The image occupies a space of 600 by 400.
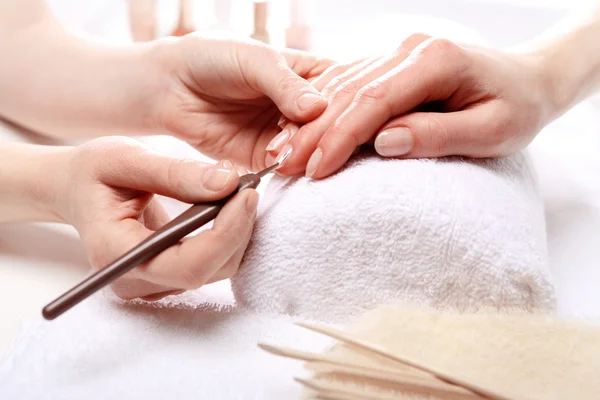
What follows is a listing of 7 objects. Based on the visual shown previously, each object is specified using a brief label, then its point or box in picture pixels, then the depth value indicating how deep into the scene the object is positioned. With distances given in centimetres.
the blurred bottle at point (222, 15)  140
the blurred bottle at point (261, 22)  133
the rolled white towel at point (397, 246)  57
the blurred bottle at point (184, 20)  137
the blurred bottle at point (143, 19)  135
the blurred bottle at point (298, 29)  130
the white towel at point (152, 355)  53
